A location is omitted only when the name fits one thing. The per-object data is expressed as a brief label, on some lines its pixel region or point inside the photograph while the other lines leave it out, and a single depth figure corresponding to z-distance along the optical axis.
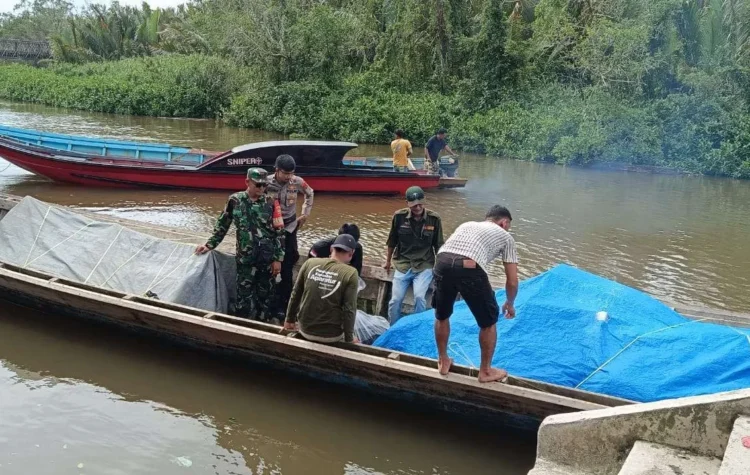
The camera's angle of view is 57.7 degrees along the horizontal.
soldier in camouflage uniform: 6.30
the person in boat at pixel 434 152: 14.58
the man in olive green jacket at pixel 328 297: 5.13
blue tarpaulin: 4.69
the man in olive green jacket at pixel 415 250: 6.43
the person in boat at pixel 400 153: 14.26
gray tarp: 6.70
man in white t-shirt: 4.60
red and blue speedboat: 13.74
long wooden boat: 4.79
